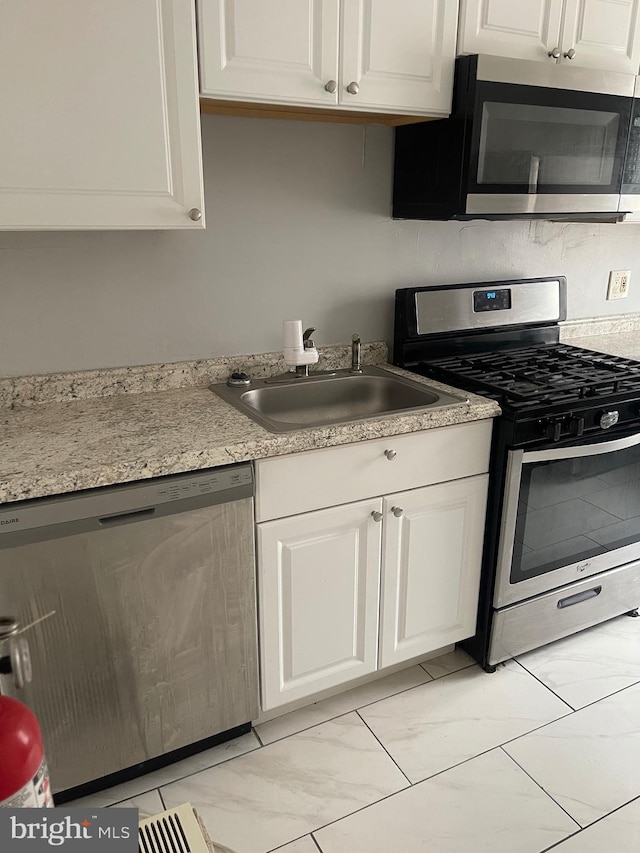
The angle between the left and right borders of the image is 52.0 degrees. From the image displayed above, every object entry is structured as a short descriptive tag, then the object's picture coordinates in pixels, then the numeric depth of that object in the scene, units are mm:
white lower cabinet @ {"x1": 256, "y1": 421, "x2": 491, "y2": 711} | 1661
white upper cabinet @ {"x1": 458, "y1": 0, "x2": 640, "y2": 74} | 1760
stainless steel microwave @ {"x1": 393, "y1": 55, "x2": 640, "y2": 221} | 1783
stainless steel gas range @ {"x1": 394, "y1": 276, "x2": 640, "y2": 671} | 1877
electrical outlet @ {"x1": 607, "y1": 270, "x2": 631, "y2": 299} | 2717
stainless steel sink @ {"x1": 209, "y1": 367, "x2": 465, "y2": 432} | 1979
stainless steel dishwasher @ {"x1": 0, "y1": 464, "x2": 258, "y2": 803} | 1364
